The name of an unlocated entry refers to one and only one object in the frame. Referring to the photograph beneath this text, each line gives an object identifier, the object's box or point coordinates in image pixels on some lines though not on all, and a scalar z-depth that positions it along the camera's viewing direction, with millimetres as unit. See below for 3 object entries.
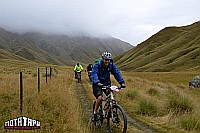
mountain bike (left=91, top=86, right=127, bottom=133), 7746
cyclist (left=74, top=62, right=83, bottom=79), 26500
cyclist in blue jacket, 8195
